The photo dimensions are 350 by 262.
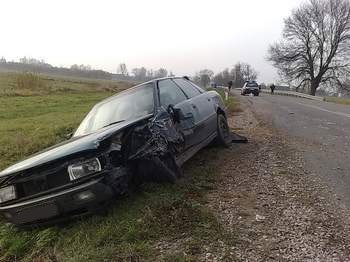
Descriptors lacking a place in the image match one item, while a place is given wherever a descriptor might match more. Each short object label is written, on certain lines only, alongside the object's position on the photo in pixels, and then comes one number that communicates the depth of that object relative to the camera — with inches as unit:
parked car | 1528.4
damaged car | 167.8
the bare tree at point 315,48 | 1857.8
